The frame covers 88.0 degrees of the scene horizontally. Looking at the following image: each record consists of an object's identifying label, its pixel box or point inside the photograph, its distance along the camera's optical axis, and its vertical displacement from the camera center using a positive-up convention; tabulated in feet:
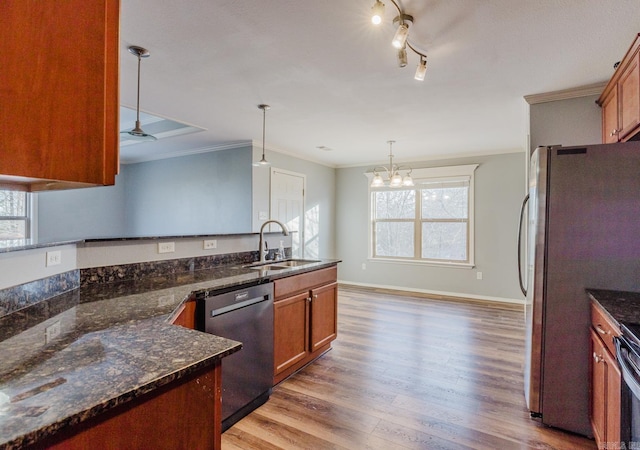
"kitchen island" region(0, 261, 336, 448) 2.27 -1.25
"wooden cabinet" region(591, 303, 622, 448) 4.83 -2.43
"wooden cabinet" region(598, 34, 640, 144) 6.26 +2.81
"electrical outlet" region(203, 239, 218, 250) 8.88 -0.50
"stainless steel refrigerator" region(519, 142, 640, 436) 6.17 -0.48
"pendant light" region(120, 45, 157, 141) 7.24 +3.82
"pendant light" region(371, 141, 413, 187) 14.09 +2.10
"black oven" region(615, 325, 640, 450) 4.00 -1.93
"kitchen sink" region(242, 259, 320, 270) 9.57 -1.17
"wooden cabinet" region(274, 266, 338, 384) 8.21 -2.53
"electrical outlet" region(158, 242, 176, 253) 7.78 -0.52
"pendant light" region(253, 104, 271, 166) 10.77 +3.90
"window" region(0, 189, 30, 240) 14.74 +0.36
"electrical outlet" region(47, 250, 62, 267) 5.41 -0.57
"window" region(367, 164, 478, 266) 17.98 +0.58
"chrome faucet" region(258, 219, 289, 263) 10.07 -0.64
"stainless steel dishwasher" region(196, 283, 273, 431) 6.30 -2.39
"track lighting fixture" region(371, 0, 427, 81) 4.98 +3.21
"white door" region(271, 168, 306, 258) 16.68 +1.34
